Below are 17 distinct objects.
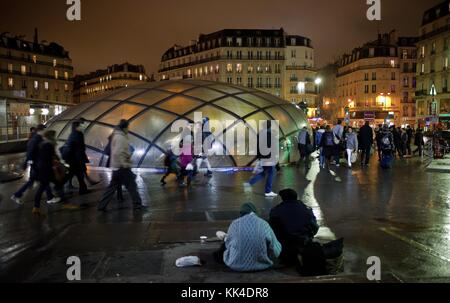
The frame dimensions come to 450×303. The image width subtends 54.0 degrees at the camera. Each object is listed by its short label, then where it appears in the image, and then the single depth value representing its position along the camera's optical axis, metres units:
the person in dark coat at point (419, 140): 22.89
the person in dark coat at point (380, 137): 16.61
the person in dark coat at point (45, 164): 8.70
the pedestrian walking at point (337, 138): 16.69
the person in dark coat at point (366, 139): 17.14
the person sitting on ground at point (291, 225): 5.32
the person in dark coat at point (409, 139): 23.59
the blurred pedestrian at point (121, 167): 8.73
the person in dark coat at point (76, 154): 10.59
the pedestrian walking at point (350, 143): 16.52
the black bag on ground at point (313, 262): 4.94
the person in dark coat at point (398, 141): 22.12
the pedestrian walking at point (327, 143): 16.22
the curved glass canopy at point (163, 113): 15.95
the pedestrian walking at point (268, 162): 10.20
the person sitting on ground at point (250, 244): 5.00
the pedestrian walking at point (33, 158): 9.16
